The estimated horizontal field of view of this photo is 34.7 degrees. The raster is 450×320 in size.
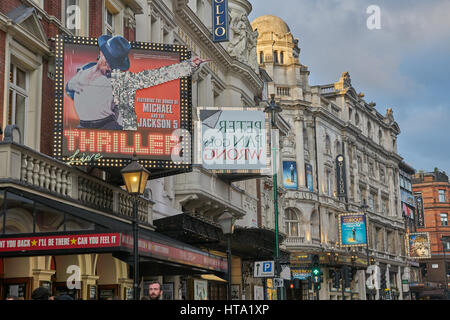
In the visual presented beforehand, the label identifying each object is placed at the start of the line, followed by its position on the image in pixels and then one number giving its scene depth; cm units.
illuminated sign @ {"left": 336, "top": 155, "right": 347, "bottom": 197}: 6756
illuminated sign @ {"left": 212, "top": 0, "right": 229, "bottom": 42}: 3362
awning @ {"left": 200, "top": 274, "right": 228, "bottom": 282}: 2594
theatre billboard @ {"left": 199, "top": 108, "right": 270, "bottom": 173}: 3023
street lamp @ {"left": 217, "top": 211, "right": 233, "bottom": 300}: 2188
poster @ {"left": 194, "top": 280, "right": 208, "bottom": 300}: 2616
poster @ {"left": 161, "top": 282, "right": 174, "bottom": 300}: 2733
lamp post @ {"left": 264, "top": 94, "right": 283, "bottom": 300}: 2982
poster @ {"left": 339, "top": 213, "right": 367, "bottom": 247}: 6406
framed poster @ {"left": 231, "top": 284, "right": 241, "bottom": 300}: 3709
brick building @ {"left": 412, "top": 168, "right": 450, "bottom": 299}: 10681
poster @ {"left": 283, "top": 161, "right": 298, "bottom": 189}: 5962
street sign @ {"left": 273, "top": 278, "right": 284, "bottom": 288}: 2738
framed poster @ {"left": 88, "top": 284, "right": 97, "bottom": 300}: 1908
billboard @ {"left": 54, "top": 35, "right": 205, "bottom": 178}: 1856
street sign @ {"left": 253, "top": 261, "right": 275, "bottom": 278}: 2508
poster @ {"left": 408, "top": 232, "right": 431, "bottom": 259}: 8775
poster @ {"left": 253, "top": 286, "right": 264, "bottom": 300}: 3222
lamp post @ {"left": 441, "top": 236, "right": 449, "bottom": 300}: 10598
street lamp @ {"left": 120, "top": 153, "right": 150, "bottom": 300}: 1454
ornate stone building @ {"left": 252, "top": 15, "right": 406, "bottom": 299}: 6138
